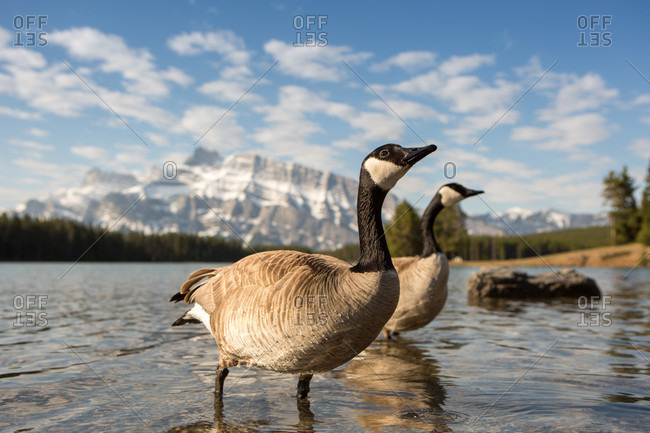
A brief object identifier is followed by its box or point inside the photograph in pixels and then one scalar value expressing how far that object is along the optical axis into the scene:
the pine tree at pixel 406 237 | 93.75
